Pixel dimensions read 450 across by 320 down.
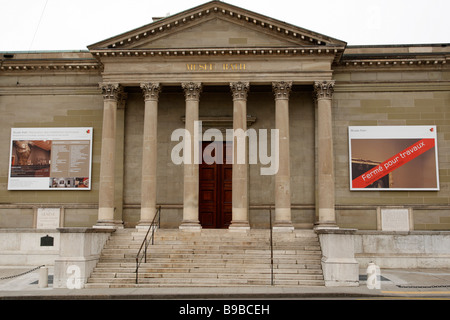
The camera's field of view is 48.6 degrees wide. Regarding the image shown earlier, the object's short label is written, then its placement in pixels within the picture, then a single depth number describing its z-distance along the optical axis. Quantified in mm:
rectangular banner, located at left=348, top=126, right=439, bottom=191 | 25203
